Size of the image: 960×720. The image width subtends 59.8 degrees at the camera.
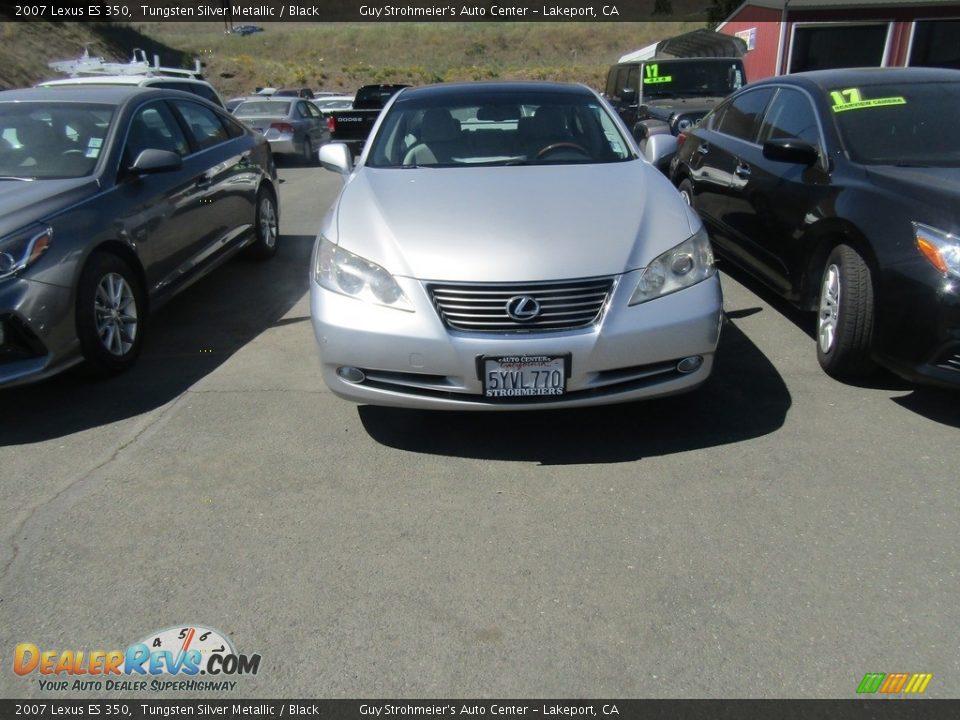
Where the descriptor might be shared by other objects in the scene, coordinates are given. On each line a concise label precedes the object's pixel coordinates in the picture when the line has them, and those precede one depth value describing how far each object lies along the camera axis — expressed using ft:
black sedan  12.53
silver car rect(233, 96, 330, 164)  51.78
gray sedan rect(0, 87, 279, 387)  13.87
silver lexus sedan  11.42
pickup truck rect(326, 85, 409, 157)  57.52
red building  69.87
